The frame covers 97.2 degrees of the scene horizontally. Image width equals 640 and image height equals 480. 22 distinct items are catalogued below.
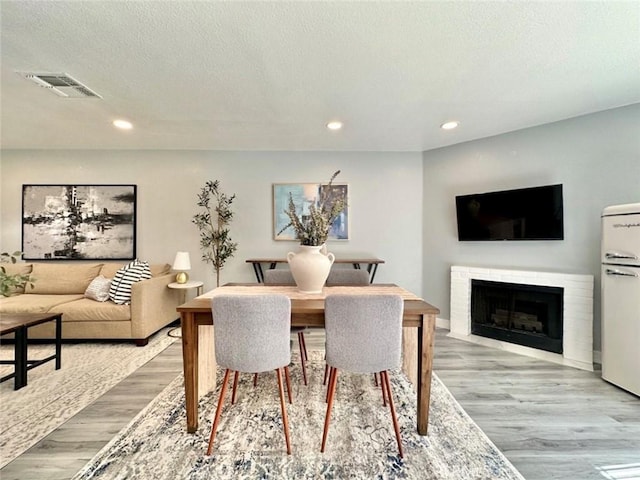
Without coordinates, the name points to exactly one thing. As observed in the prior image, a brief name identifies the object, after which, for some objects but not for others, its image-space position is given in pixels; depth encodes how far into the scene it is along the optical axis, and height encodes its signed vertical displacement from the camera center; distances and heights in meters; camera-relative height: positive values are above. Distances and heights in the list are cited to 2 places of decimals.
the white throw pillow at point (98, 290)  3.26 -0.57
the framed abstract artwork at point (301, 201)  4.08 +0.59
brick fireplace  2.72 -0.71
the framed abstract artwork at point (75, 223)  3.99 +0.26
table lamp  3.58 -0.30
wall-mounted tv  2.94 +0.32
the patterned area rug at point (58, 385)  1.74 -1.16
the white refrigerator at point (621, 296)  2.18 -0.43
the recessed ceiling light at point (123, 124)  3.04 +1.29
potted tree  3.95 +0.29
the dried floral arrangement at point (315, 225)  2.02 +0.12
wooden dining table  1.69 -0.56
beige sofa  3.05 -0.73
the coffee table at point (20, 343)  2.18 -0.81
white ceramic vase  2.02 -0.18
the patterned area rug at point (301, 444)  1.44 -1.17
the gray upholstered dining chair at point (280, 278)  2.54 -0.33
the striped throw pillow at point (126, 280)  3.18 -0.45
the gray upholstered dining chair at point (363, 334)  1.57 -0.52
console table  3.79 -0.28
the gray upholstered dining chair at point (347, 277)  2.57 -0.32
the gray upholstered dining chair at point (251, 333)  1.56 -0.52
